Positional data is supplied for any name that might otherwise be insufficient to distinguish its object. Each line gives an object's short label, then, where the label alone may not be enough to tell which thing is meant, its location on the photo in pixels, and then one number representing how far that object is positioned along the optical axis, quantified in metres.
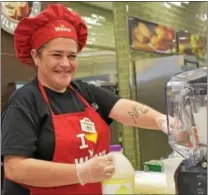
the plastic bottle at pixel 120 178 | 1.12
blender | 0.78
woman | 1.15
